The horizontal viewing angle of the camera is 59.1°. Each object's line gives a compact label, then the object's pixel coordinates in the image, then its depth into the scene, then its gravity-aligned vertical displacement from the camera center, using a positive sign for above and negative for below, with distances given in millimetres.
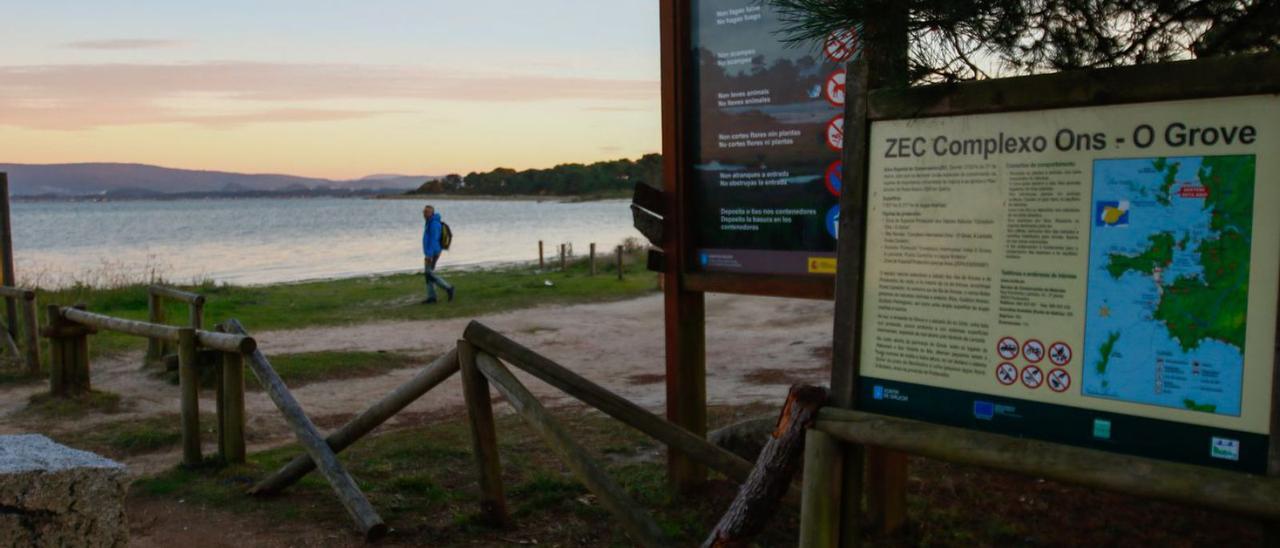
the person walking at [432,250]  20125 -1340
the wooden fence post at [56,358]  10273 -1670
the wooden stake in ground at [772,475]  3605 -1009
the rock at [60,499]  3840 -1131
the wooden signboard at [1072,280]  2824 -293
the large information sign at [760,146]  5375 +139
